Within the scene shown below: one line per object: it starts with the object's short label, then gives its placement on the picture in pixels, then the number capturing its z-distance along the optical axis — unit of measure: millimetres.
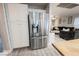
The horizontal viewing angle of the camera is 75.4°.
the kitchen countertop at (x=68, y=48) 664
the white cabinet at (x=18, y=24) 1572
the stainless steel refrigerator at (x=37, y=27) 1796
